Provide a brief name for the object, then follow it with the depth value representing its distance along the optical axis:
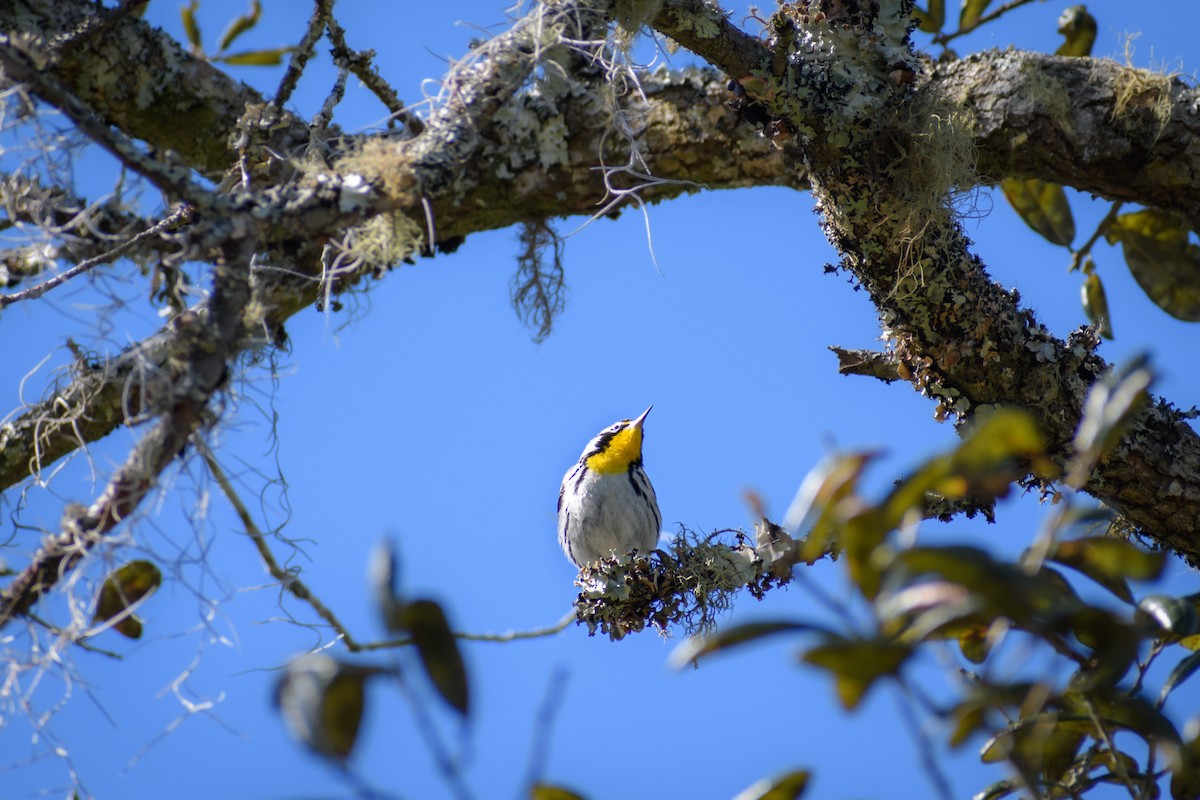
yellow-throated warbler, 11.37
